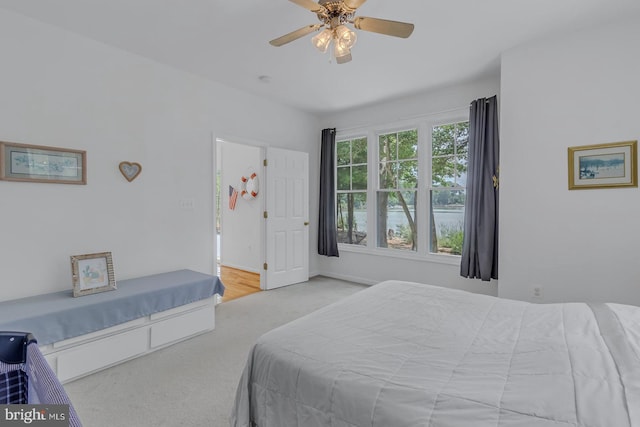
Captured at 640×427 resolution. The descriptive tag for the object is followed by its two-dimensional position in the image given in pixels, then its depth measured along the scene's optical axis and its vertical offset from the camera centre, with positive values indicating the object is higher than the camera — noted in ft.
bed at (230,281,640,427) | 2.96 -1.89
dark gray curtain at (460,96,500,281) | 11.47 +0.65
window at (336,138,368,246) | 16.06 +0.97
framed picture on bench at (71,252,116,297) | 8.27 -1.81
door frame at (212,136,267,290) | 12.45 +1.11
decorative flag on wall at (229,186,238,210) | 19.13 +0.71
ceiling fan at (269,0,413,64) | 6.07 +3.77
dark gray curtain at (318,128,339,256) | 16.56 +0.68
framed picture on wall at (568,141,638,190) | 8.32 +1.22
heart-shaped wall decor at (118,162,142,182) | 9.89 +1.26
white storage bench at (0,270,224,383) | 6.88 -2.80
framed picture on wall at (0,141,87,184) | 7.86 +1.20
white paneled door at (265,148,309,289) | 14.55 -0.44
